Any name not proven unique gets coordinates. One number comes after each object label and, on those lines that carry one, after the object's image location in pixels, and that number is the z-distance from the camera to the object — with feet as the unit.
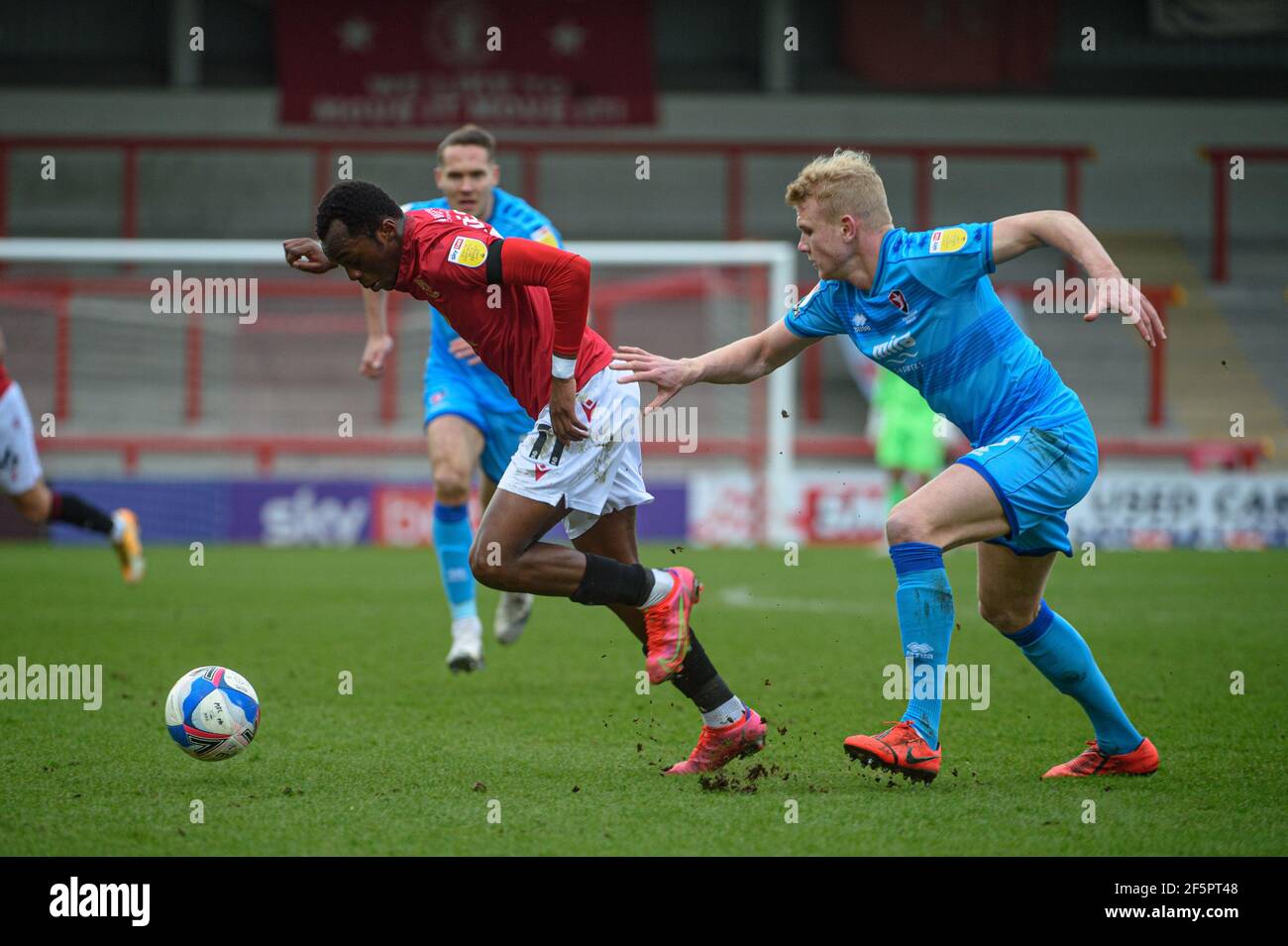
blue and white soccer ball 31.78
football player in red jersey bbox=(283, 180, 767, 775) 30.58
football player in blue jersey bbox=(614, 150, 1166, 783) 29.63
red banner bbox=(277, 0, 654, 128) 148.56
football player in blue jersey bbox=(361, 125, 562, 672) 47.09
